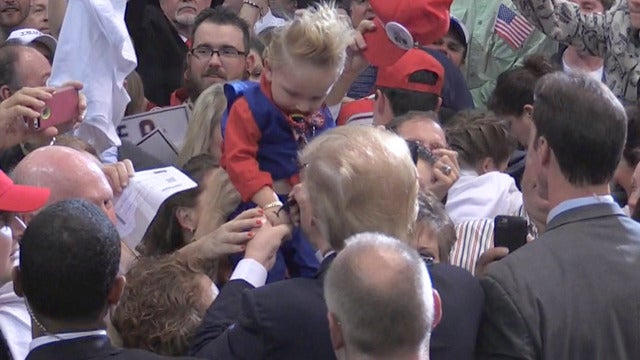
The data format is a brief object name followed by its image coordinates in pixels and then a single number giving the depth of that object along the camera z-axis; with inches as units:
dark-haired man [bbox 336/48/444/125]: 261.7
